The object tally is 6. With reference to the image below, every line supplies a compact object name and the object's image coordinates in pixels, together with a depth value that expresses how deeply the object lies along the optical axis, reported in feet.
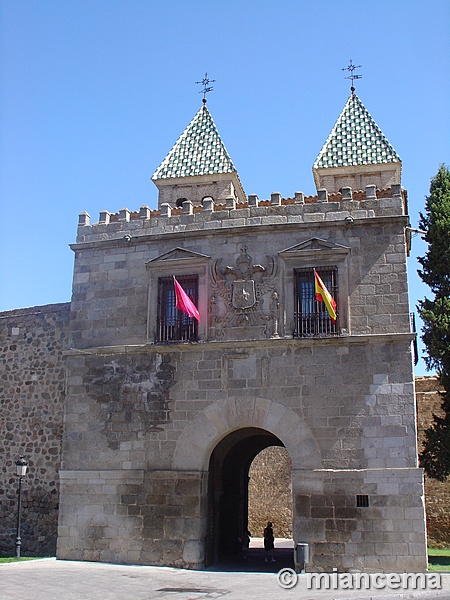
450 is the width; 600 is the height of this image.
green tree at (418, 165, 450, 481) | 58.65
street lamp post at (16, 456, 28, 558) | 55.98
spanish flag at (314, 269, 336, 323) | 49.70
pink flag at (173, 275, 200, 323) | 52.37
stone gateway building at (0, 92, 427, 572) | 47.29
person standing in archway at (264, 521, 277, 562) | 56.68
